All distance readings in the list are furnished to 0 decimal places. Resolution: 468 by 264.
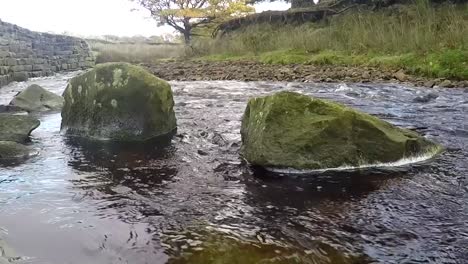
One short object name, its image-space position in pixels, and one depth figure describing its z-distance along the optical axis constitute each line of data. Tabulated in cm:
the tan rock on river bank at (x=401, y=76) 1029
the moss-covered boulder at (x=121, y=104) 587
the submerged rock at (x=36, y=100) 863
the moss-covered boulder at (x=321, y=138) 426
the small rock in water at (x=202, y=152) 494
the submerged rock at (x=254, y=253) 252
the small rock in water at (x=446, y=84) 891
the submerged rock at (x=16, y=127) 566
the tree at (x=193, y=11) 3731
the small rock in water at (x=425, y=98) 764
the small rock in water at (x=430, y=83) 923
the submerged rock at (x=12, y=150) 490
